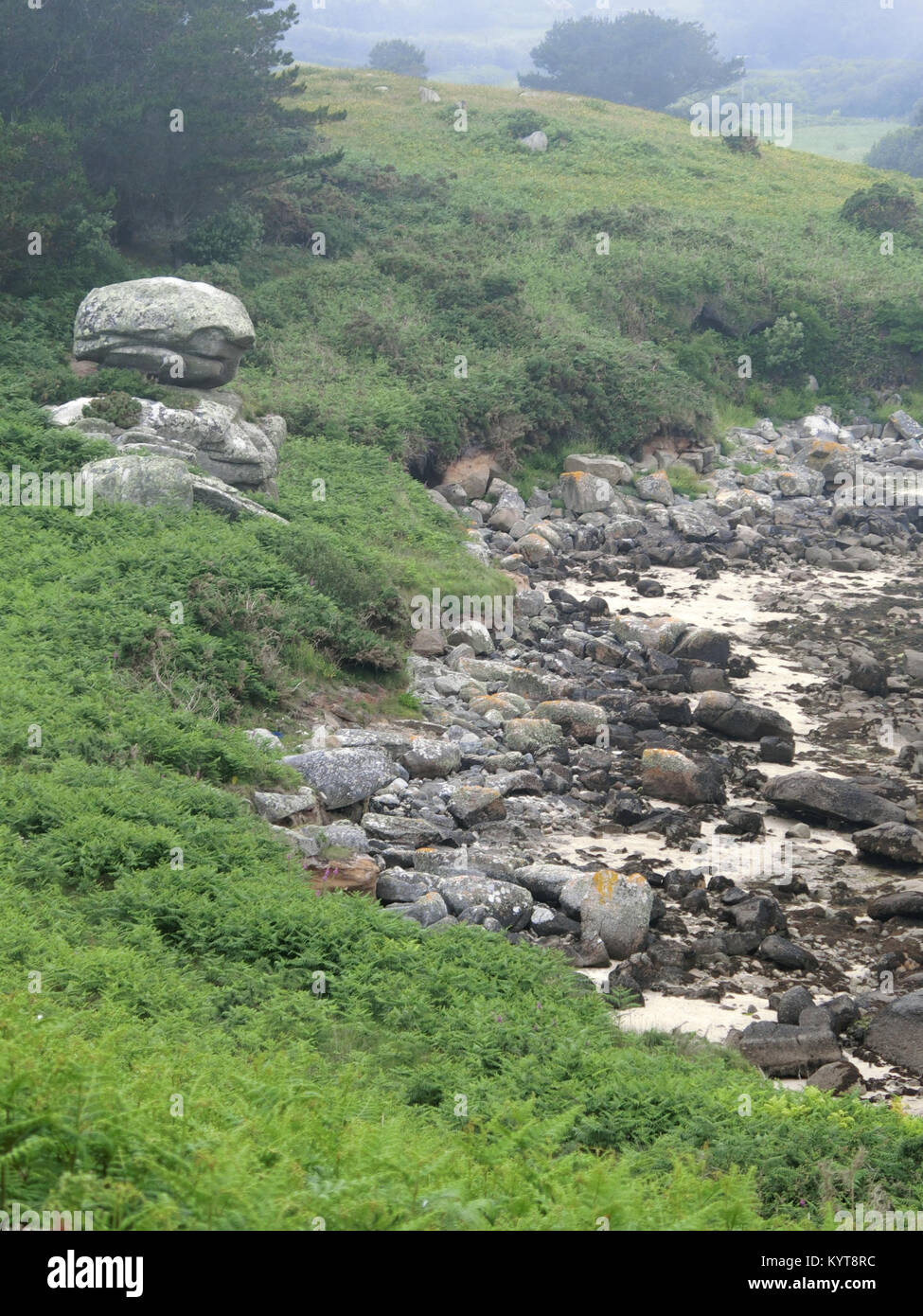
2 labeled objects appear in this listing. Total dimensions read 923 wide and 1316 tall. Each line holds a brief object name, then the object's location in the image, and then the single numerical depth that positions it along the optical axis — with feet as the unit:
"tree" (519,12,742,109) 336.49
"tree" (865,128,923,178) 338.95
